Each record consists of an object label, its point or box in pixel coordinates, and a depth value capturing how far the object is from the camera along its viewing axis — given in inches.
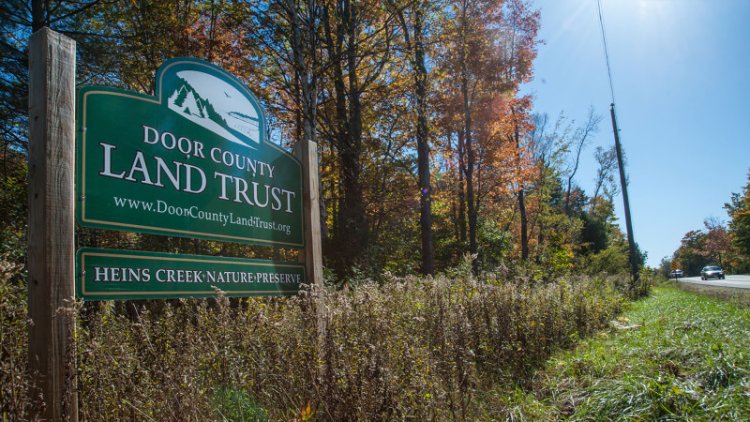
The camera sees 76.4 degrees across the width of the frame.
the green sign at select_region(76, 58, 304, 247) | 106.9
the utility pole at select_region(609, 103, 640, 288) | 692.8
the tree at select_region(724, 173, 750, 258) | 1729.8
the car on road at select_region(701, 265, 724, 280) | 1644.9
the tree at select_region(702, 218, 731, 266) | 2516.0
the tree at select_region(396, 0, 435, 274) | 486.0
